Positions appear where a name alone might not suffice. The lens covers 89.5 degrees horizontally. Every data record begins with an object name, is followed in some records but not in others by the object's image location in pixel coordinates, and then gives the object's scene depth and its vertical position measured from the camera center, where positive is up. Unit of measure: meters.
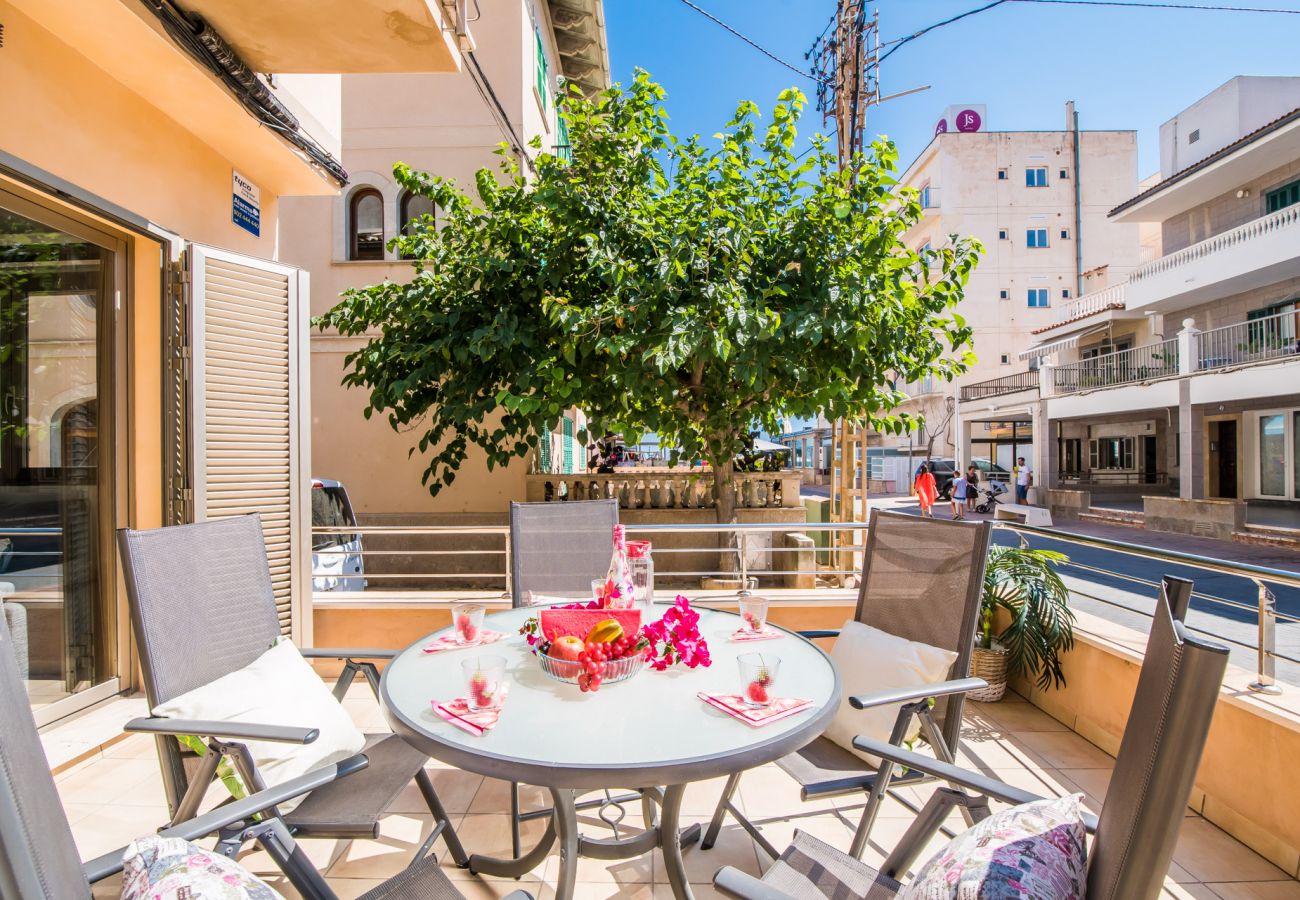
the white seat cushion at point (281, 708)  1.74 -0.72
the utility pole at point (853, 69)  7.29 +4.59
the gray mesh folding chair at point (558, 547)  2.81 -0.42
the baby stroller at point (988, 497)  18.68 -1.39
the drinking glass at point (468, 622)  2.10 -0.55
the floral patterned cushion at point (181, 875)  0.86 -0.57
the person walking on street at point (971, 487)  18.12 -1.05
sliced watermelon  1.81 -0.47
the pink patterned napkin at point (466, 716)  1.44 -0.60
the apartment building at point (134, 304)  2.93 +0.79
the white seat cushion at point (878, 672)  2.02 -0.71
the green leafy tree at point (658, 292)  4.26 +1.12
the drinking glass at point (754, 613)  2.16 -0.54
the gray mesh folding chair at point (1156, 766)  0.75 -0.38
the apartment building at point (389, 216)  8.17 +3.01
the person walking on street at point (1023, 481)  18.16 -0.92
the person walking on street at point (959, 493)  15.32 -1.05
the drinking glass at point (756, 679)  1.55 -0.55
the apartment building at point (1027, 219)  27.20 +9.60
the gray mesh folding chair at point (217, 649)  1.60 -0.56
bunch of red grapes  1.64 -0.53
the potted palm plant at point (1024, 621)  3.29 -0.88
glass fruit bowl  1.68 -0.57
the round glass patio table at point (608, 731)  1.28 -0.61
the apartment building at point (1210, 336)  12.55 +2.56
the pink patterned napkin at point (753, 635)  2.13 -0.61
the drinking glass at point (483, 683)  1.53 -0.54
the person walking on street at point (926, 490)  12.29 -0.77
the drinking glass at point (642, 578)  2.20 -0.43
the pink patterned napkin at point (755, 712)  1.46 -0.60
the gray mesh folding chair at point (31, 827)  0.77 -0.47
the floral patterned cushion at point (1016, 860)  0.88 -0.58
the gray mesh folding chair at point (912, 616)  1.80 -0.56
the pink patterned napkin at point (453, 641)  2.05 -0.61
